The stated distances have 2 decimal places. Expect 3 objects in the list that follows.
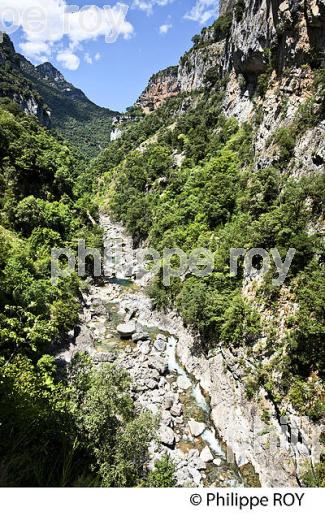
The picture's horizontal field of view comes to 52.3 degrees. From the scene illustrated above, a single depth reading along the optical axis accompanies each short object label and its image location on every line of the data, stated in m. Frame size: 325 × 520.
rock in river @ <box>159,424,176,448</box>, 16.39
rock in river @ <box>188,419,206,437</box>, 17.33
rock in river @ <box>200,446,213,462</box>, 15.77
